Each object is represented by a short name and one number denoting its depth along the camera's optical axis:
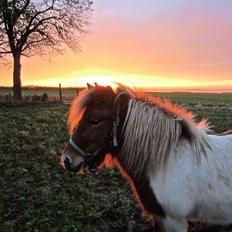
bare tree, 16.58
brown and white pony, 2.45
